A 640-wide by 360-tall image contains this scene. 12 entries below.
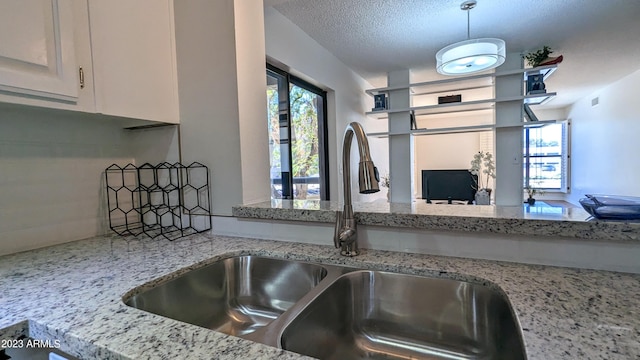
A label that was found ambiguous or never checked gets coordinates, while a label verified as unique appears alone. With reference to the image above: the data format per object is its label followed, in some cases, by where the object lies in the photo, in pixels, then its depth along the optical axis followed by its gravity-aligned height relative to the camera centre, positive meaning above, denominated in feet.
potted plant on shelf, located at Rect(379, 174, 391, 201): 13.97 -0.94
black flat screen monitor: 16.57 -1.24
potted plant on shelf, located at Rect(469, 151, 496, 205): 13.67 -0.48
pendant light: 7.47 +2.76
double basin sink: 2.26 -1.27
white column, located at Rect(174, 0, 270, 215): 4.02 +1.07
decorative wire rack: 4.32 -0.40
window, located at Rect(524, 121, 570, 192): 23.90 +0.22
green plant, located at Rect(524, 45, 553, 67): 10.65 +3.82
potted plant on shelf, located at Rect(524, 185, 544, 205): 22.23 -2.41
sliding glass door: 8.80 +1.03
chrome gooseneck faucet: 2.65 -0.17
